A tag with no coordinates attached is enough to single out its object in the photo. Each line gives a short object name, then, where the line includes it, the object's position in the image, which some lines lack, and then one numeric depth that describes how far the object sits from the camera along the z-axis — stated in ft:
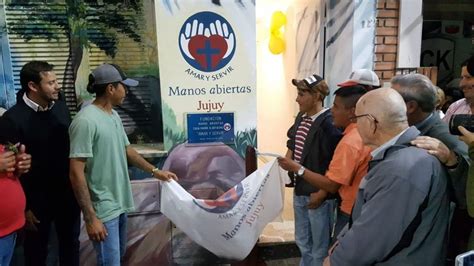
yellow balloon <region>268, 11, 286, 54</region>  17.00
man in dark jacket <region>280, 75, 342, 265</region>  8.23
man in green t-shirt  7.34
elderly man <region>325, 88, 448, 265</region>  4.80
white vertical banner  9.80
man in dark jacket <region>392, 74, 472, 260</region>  5.29
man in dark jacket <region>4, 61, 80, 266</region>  7.89
